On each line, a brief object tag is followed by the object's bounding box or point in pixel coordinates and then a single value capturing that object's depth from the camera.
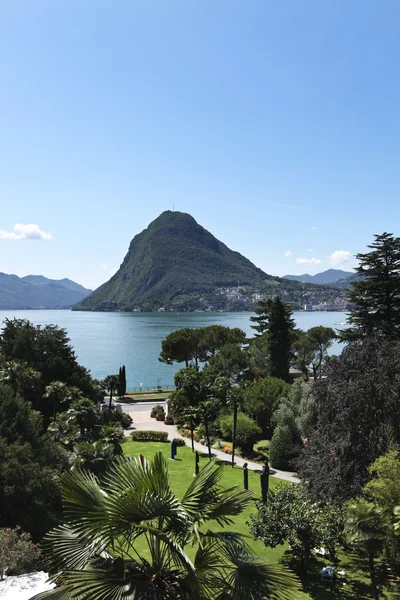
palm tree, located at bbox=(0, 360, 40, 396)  29.94
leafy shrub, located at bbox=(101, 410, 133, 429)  36.83
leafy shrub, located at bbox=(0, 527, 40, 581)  11.41
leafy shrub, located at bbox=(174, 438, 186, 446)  33.70
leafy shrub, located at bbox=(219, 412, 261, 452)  32.25
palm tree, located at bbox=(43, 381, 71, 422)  30.20
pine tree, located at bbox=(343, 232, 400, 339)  30.67
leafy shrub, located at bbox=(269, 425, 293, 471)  28.12
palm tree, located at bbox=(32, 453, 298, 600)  5.80
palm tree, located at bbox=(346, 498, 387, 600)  9.66
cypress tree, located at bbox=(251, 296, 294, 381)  49.91
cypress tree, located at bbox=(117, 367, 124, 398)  53.39
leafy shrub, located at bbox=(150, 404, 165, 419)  43.94
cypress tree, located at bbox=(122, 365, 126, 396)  53.87
